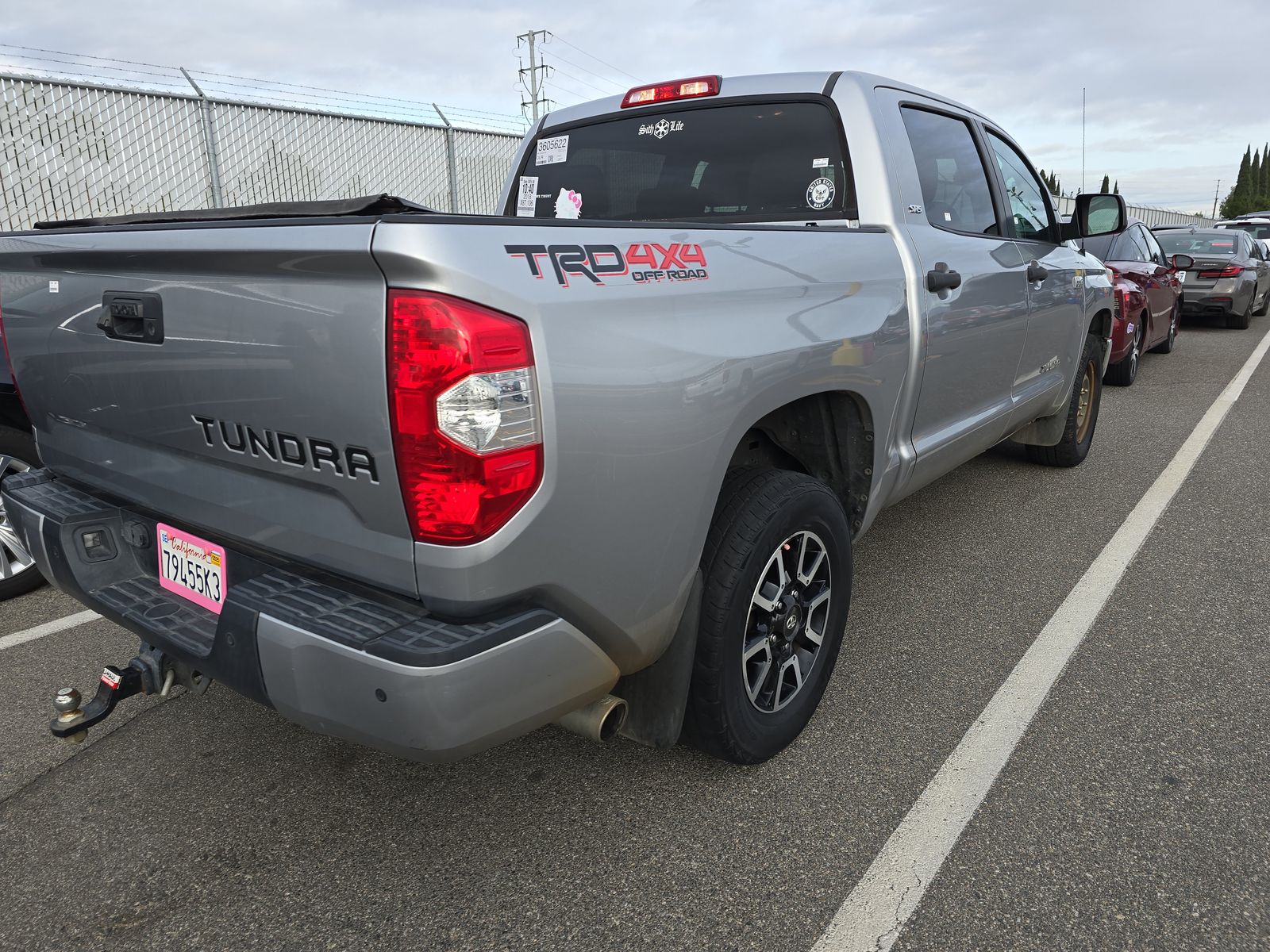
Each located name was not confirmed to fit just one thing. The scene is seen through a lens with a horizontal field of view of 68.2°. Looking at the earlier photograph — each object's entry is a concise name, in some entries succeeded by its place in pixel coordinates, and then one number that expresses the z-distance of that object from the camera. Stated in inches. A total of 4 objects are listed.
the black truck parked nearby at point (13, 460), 148.5
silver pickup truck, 66.6
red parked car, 323.9
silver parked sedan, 490.0
